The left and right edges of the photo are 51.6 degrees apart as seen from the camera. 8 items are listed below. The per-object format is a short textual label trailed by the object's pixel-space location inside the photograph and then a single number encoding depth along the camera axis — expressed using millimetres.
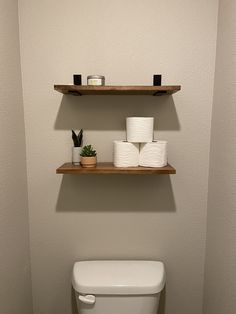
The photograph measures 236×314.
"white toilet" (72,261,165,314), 1022
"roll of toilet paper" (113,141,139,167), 1021
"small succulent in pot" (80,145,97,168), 1042
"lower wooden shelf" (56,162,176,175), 1002
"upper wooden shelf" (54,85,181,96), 942
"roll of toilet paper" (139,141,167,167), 1016
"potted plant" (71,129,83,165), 1094
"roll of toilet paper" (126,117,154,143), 1004
